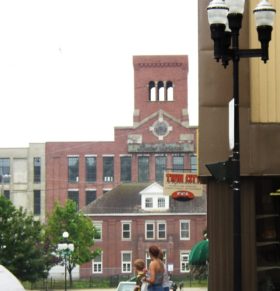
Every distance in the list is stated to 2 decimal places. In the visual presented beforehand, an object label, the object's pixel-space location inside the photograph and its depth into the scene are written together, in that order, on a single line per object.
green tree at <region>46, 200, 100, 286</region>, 81.00
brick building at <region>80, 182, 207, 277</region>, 94.25
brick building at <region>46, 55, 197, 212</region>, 105.44
